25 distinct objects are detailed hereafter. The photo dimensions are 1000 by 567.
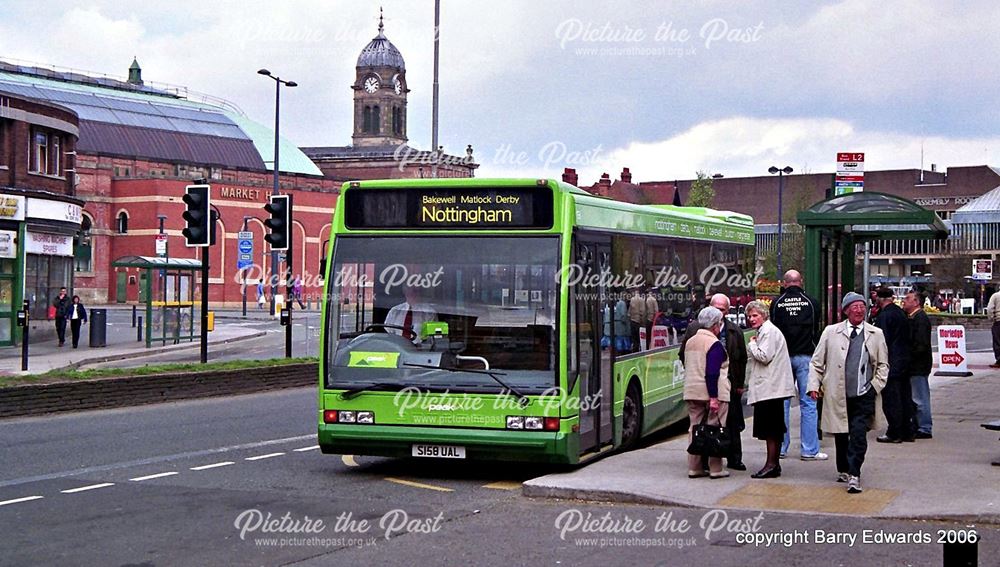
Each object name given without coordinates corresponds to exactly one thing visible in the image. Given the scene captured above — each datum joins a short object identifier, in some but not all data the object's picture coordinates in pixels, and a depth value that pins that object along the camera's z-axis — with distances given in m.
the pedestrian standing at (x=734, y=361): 12.44
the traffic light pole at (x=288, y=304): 29.55
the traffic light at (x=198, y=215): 26.25
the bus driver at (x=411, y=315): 12.69
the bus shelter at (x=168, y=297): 40.47
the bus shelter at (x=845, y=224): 17.39
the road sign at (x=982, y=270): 52.91
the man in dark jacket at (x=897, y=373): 15.28
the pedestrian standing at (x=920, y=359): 15.76
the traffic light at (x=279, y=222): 28.44
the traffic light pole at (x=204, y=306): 27.80
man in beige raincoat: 11.26
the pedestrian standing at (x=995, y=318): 29.45
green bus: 12.35
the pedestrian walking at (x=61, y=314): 40.44
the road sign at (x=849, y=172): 21.48
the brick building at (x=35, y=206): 37.25
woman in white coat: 12.05
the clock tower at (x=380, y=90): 150.50
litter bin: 40.59
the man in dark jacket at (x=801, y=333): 13.26
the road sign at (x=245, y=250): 61.28
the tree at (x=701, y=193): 70.44
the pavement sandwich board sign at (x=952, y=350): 27.08
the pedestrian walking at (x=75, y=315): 40.31
